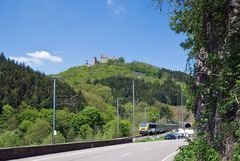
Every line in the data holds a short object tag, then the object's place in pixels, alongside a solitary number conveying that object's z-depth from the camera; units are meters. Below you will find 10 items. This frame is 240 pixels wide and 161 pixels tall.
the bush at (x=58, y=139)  73.43
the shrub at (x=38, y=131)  85.94
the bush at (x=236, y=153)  8.16
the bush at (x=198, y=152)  9.27
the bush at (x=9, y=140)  70.50
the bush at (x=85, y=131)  85.05
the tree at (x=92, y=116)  114.44
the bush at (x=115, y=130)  81.43
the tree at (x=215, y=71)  8.84
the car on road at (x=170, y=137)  77.57
